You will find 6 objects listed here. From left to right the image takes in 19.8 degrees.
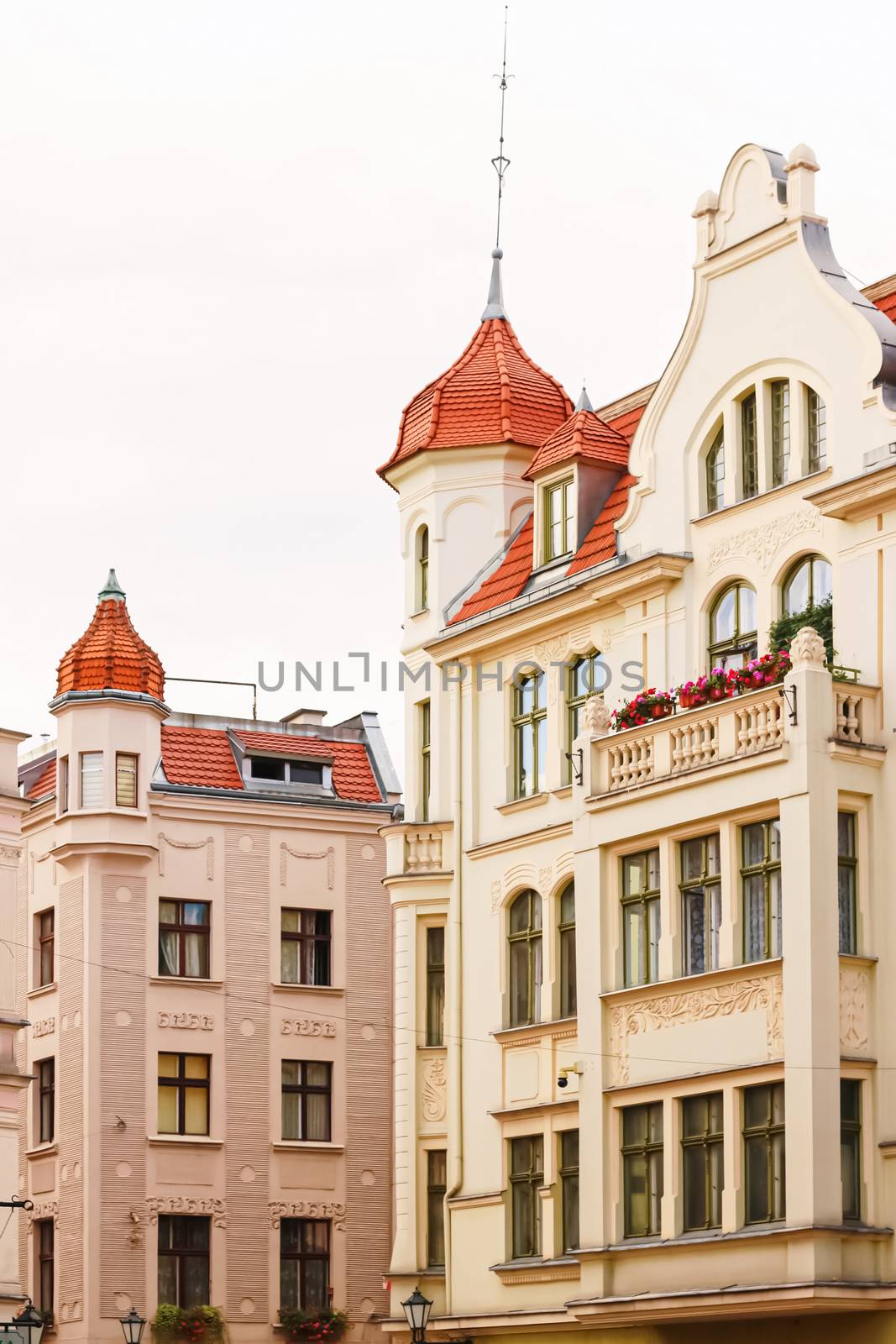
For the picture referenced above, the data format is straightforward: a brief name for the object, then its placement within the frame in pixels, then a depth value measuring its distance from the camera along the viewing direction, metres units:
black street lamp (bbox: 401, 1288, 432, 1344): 35.28
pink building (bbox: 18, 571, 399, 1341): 43.06
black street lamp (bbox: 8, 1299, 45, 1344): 34.91
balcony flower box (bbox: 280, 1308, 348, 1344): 43.41
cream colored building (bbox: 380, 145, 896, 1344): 30.03
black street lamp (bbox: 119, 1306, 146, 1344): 40.28
